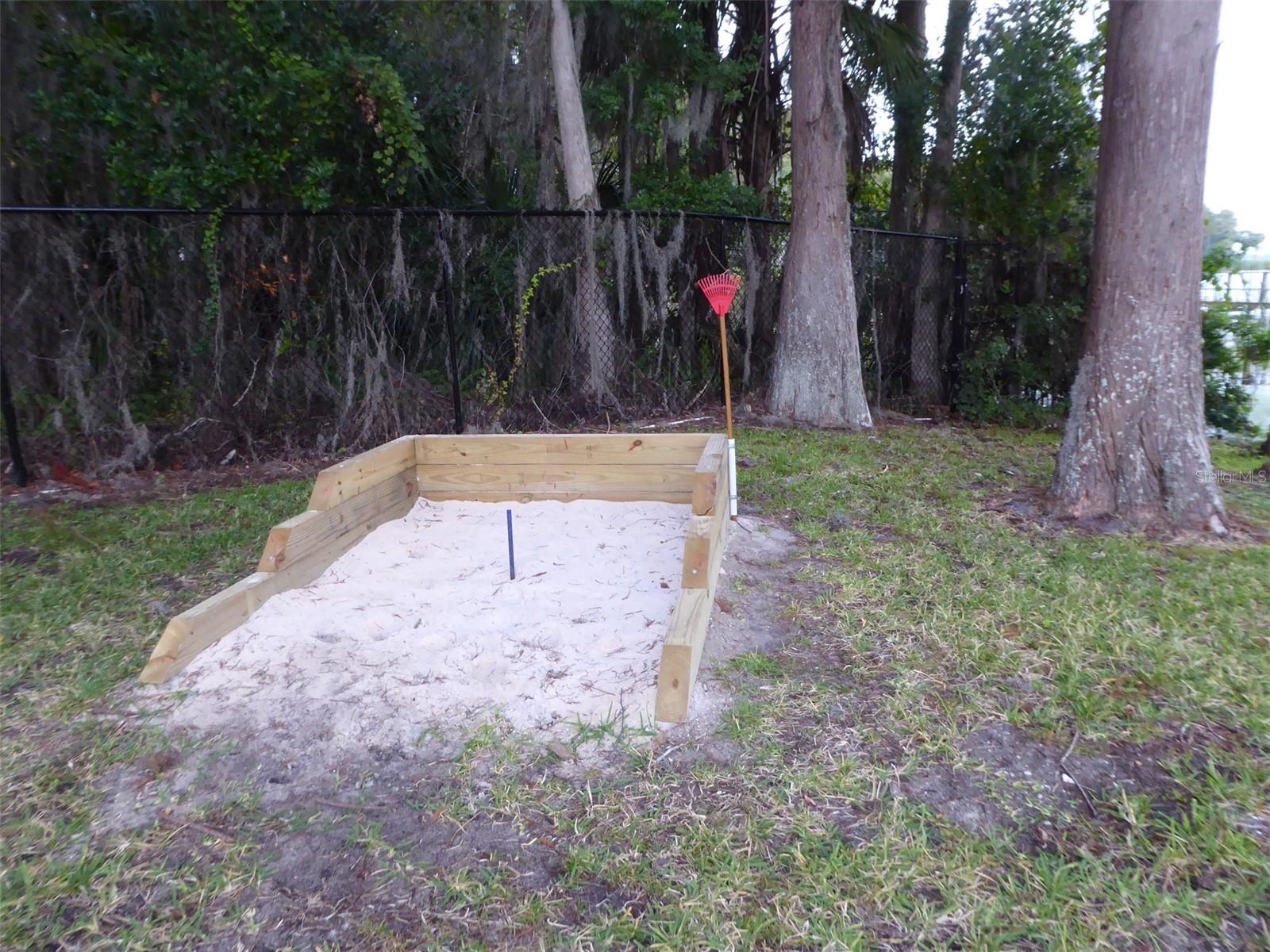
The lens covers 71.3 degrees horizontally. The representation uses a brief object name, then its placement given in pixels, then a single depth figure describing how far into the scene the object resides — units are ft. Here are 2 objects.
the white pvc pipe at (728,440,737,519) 15.49
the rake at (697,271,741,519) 16.38
